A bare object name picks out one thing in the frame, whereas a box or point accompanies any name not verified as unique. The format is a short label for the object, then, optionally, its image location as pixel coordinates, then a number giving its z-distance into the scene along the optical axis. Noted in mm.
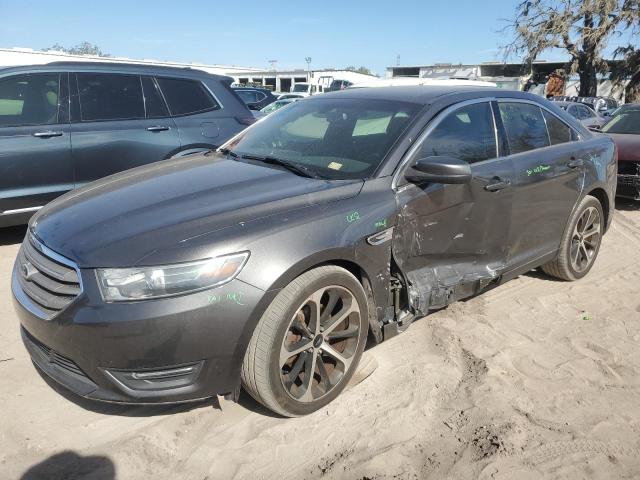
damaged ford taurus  2359
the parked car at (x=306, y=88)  36375
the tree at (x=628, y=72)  36562
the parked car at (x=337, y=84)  33969
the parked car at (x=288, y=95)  27459
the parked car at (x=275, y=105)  18214
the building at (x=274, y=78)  54281
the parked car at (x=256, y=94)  16609
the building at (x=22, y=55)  32312
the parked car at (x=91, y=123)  5152
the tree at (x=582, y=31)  33312
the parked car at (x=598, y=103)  24109
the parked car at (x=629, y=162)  8047
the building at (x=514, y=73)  37812
